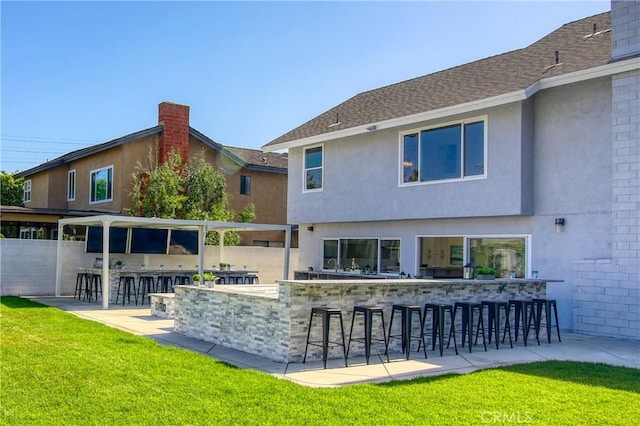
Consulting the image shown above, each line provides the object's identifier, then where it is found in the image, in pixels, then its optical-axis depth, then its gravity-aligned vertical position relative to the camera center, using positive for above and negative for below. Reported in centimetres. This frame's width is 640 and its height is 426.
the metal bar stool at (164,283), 1714 -142
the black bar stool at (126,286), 1645 -147
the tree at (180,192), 2072 +154
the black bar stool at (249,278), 1848 -129
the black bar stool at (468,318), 947 -126
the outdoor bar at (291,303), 837 -102
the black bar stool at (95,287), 1694 -155
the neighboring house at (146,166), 2208 +261
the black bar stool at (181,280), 1753 -132
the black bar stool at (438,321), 907 -125
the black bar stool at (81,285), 1706 -155
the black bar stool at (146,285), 1664 -143
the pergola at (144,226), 1469 +27
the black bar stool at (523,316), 1030 -130
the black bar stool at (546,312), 1062 -126
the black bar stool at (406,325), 871 -129
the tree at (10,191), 3709 +254
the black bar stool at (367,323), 840 -120
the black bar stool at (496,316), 981 -125
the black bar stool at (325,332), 802 -129
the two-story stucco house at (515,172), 1129 +157
